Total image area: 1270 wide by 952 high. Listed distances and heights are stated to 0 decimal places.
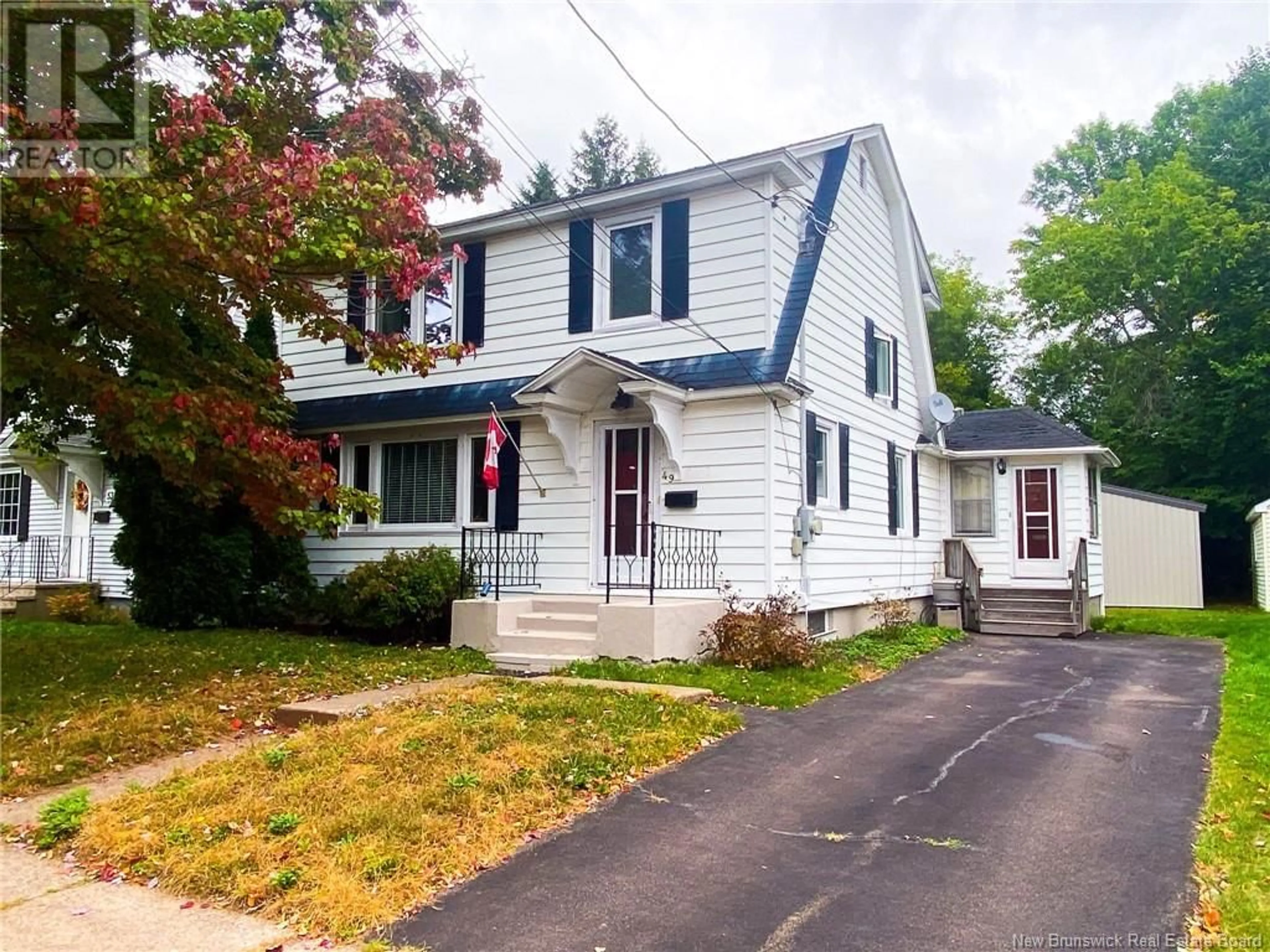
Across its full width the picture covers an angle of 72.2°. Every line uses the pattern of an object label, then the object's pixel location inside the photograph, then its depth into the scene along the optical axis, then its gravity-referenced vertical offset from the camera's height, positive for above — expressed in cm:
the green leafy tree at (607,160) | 3678 +1594
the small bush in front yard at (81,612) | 1593 -142
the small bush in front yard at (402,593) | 1184 -82
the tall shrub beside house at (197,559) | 1291 -38
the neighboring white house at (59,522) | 1727 +29
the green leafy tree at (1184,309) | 2523 +716
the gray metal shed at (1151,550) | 2031 -44
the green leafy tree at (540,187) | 3412 +1371
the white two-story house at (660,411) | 1090 +171
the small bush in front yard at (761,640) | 970 -121
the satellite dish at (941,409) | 1647 +235
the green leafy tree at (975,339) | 3728 +843
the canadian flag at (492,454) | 1109 +102
